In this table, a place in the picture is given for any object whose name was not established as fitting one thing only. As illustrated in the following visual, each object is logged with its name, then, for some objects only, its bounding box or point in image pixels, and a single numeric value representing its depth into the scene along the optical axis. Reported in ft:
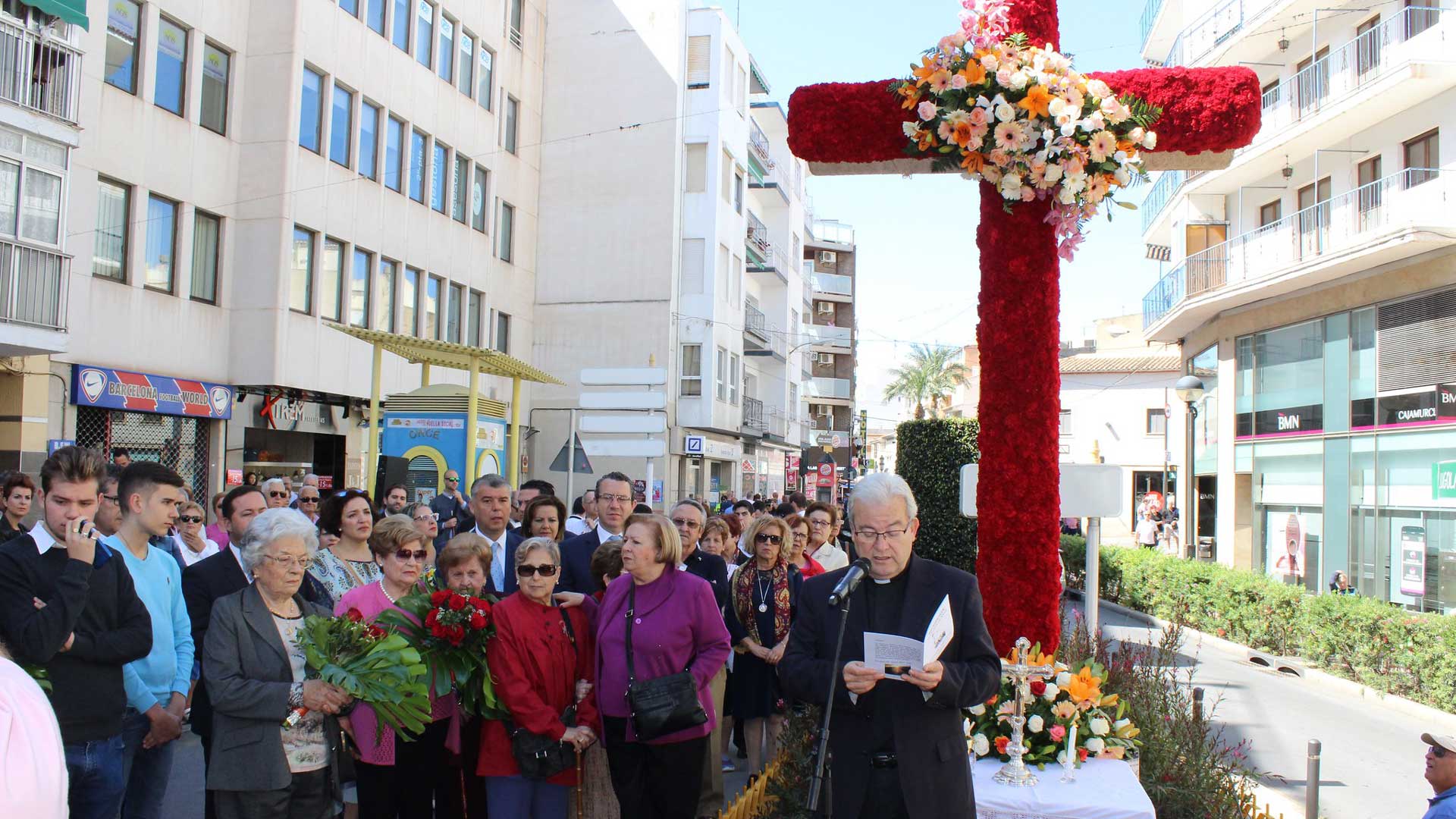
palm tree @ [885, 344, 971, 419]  298.15
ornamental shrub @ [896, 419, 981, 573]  60.80
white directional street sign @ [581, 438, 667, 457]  51.98
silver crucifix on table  17.38
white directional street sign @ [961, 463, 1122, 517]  23.43
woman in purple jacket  19.11
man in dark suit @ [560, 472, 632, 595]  26.30
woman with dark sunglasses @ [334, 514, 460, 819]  18.63
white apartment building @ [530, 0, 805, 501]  120.16
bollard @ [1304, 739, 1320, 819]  21.81
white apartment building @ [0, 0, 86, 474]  54.65
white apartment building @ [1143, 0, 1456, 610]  66.49
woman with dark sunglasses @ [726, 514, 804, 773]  27.48
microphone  12.60
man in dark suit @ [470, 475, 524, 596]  26.43
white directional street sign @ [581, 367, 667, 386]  52.21
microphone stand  12.46
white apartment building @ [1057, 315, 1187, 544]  176.65
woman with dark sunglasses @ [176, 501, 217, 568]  29.45
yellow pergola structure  57.62
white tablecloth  16.15
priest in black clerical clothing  12.87
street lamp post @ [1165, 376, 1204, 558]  71.61
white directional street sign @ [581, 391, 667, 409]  52.85
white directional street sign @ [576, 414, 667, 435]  53.21
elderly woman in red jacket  18.61
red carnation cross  18.98
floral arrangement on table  18.56
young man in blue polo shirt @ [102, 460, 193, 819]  17.37
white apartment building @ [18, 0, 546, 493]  63.98
